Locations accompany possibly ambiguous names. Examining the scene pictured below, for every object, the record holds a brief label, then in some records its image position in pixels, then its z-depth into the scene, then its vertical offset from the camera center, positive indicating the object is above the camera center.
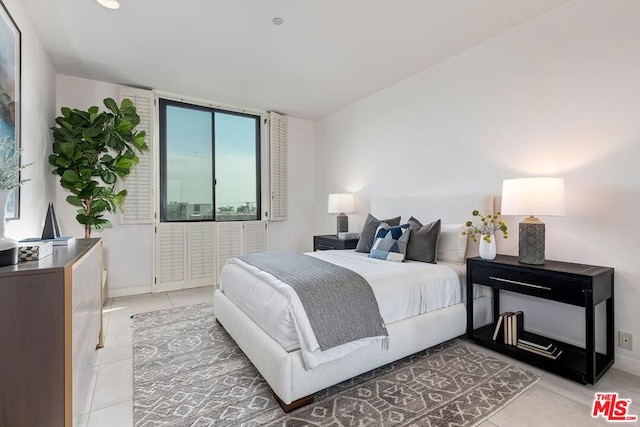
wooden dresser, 1.18 -0.53
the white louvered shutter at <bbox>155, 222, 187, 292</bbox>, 4.18 -0.61
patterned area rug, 1.64 -1.10
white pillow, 2.86 -0.31
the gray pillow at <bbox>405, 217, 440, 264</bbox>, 2.77 -0.30
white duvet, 1.74 -0.59
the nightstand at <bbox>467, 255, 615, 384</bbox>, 1.91 -0.56
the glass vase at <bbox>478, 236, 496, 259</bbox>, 2.48 -0.31
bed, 1.72 -0.77
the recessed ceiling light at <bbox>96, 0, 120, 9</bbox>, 2.35 +1.63
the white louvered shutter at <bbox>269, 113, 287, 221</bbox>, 5.03 +0.78
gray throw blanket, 1.76 -0.56
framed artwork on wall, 1.92 +0.86
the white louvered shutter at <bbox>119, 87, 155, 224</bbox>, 3.95 +0.44
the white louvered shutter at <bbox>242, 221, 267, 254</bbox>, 4.82 -0.39
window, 4.36 +0.74
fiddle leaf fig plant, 3.12 +0.63
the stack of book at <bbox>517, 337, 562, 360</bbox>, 2.15 -1.00
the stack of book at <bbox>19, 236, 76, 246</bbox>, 1.98 -0.19
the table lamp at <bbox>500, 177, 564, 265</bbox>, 2.12 +0.04
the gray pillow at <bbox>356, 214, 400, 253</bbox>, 3.38 -0.24
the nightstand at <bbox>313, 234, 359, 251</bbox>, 3.99 -0.42
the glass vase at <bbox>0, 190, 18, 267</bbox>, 1.30 -0.14
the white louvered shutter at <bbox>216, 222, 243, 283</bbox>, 4.59 -0.44
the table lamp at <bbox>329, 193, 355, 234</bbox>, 4.38 +0.10
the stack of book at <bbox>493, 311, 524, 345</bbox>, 2.34 -0.91
